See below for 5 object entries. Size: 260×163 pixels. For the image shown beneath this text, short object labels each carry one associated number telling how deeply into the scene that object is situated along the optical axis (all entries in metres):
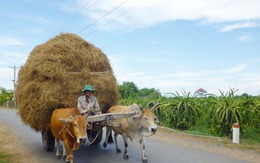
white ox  7.79
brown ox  6.50
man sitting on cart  7.82
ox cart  7.41
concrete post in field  11.30
